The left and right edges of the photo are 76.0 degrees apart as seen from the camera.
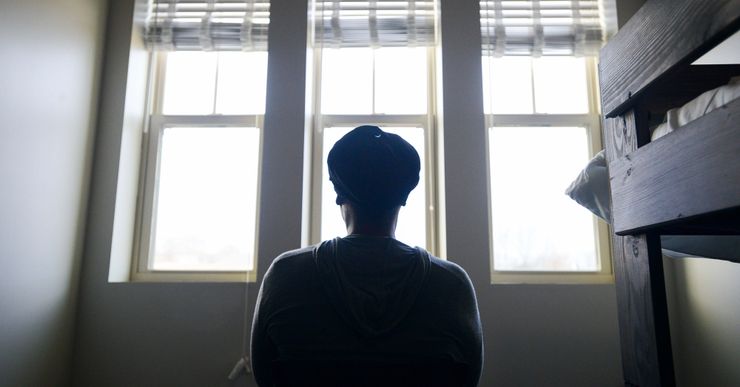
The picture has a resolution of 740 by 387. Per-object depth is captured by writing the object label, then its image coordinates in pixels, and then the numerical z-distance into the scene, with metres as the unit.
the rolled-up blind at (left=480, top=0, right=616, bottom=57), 2.15
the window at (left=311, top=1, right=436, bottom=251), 2.16
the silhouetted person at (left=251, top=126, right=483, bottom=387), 0.71
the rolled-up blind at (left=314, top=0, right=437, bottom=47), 2.21
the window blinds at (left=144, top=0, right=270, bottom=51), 2.21
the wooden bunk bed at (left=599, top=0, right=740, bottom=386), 0.68
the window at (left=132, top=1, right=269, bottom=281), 2.12
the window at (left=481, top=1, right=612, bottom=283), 2.06
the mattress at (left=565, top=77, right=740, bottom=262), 0.88
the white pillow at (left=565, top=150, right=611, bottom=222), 1.27
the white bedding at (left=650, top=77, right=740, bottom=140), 0.85
